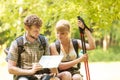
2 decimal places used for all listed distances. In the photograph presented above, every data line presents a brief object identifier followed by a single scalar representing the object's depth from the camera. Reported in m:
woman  5.13
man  4.86
